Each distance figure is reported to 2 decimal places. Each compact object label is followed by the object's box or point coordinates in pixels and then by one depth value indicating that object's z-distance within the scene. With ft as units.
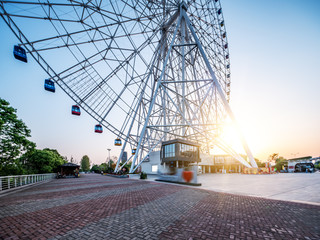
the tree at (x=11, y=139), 46.44
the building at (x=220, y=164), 124.82
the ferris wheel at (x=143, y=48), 48.06
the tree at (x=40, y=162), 95.04
